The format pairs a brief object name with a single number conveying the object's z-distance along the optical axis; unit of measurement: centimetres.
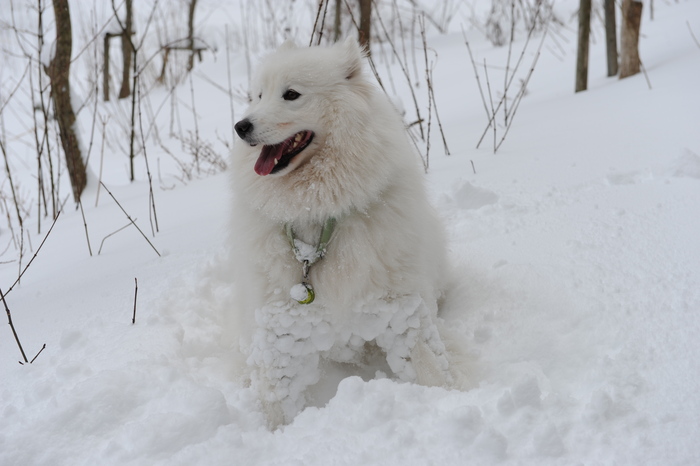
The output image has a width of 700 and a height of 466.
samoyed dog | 209
